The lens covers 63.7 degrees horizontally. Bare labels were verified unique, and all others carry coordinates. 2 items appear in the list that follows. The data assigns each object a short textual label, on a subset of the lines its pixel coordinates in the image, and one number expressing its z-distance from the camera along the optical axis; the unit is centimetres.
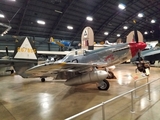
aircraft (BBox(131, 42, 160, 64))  1343
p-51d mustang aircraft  525
